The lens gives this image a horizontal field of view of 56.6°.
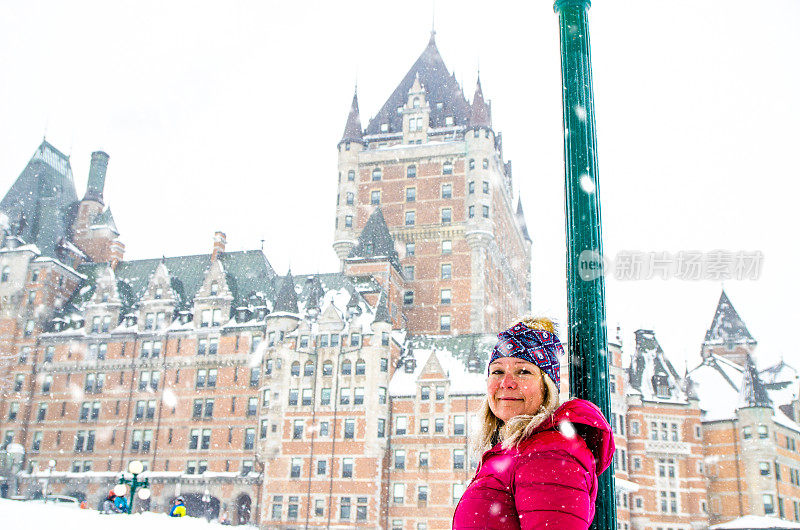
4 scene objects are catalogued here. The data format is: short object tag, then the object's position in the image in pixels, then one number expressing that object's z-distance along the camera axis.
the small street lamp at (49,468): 49.26
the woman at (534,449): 2.55
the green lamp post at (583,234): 4.16
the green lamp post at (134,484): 17.72
